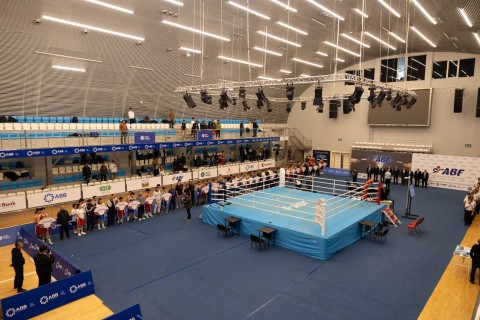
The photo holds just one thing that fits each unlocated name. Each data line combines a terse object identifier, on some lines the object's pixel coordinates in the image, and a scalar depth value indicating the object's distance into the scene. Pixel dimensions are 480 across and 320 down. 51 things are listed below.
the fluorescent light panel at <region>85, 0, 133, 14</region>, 11.96
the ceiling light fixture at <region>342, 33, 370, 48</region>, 20.23
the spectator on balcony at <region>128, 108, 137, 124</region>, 19.69
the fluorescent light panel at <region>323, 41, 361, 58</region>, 21.58
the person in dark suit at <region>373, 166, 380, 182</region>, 25.23
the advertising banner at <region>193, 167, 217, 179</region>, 20.54
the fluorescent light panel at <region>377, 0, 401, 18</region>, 14.23
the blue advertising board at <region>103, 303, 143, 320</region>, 5.70
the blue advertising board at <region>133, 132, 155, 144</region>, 18.05
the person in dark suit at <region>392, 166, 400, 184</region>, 25.11
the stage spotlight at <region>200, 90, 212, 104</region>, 17.17
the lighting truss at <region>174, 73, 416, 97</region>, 11.95
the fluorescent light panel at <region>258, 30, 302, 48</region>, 18.42
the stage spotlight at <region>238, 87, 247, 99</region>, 16.25
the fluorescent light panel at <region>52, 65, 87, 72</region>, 15.23
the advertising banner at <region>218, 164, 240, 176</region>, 22.54
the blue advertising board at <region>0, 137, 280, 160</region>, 13.55
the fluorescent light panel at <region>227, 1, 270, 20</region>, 13.60
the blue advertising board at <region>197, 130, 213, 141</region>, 21.52
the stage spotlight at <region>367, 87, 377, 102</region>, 14.81
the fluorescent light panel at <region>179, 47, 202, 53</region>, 18.09
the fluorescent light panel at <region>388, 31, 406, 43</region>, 19.56
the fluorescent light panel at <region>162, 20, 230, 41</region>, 14.80
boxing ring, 10.82
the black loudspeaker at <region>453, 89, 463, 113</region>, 23.74
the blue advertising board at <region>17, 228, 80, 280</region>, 8.37
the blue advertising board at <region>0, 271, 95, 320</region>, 6.77
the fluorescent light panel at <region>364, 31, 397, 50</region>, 19.92
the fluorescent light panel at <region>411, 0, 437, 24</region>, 13.26
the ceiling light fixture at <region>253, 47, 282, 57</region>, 20.57
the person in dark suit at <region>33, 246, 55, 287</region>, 7.79
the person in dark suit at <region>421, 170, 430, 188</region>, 23.52
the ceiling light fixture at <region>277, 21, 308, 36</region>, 17.53
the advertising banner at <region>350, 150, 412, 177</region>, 25.21
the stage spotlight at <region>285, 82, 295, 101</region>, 14.13
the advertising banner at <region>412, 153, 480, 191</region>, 21.94
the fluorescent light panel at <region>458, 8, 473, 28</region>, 12.75
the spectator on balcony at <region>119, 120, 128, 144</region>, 17.38
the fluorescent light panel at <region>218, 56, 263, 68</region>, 20.31
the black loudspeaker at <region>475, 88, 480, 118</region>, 22.92
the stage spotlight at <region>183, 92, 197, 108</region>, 18.31
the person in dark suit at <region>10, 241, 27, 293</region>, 8.14
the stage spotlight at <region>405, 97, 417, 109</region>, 19.14
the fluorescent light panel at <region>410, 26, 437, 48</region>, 18.58
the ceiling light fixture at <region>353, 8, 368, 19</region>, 15.65
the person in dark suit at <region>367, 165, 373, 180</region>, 25.27
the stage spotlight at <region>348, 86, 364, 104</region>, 14.23
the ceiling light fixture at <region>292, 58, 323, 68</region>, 24.25
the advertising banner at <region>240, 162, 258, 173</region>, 24.42
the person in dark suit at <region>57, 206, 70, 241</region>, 12.44
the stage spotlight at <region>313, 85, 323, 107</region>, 13.23
